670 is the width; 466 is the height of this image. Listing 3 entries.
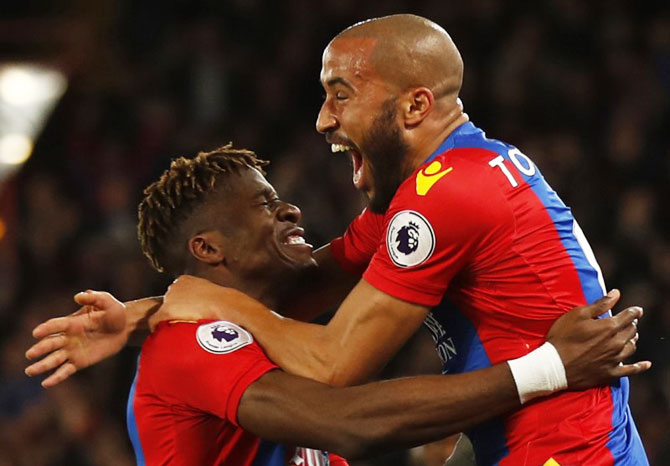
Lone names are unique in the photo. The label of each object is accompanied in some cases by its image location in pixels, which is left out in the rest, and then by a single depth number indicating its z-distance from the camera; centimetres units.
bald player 669
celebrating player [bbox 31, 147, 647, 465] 661
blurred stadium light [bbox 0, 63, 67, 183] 2155
